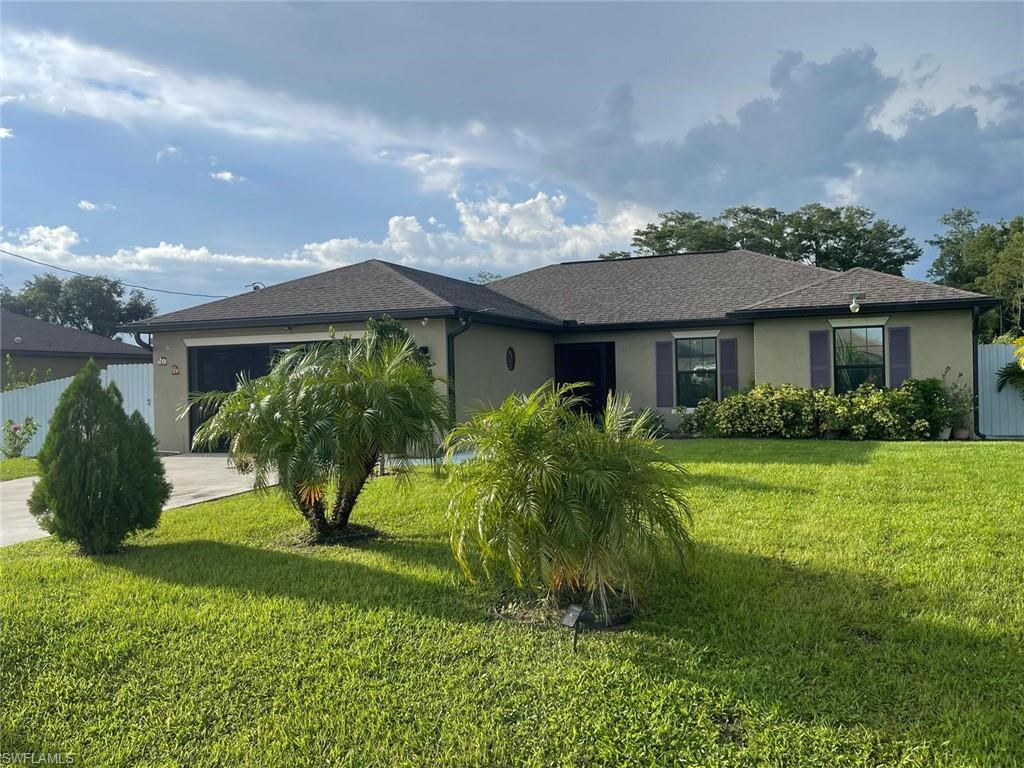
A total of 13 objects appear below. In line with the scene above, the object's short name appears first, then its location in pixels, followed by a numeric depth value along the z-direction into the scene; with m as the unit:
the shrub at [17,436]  15.62
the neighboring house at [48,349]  21.52
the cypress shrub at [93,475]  6.11
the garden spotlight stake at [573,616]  4.16
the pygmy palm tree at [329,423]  6.04
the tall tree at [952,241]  42.00
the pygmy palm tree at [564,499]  3.97
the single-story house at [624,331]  13.41
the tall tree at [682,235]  38.16
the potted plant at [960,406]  13.35
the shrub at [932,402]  13.09
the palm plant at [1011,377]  13.95
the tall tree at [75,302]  41.19
